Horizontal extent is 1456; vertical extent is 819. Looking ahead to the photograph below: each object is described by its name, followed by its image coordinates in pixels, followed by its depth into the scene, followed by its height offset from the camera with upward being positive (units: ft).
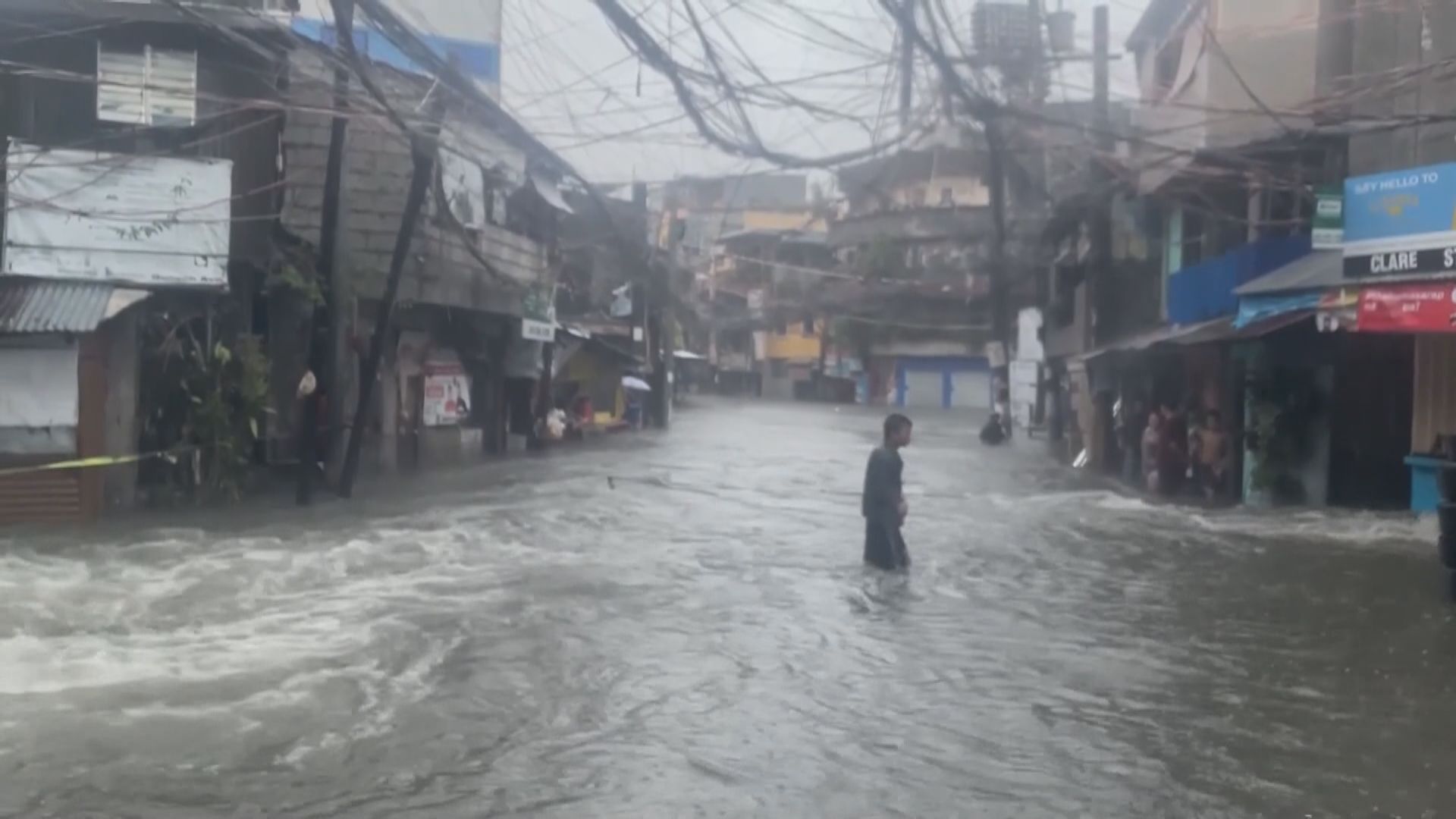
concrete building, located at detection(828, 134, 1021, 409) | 206.69 +13.30
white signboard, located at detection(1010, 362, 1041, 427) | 152.76 -0.92
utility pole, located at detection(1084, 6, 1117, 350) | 73.56 +12.18
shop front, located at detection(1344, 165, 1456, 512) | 50.14 +4.31
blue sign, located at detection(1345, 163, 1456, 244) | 50.55 +6.45
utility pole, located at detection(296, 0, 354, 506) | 58.49 +1.71
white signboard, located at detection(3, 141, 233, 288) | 55.83 +5.49
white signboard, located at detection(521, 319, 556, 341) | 97.09 +2.63
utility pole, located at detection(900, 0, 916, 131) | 32.09 +7.71
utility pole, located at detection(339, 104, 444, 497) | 56.13 +3.26
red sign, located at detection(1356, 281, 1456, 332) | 49.39 +2.76
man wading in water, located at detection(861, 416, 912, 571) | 41.57 -3.68
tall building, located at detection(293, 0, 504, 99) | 87.97 +20.62
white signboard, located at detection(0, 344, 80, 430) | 55.42 -1.06
